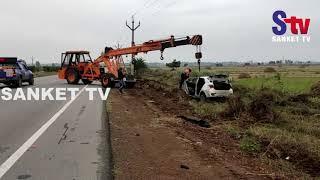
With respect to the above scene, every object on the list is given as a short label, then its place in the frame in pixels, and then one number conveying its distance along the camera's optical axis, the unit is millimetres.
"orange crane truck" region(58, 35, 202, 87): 18112
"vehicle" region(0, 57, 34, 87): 20465
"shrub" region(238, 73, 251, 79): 30173
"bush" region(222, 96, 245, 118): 10478
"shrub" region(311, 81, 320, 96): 15914
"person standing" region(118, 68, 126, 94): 19090
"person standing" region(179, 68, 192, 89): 17165
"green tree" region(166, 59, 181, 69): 69060
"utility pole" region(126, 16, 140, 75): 38043
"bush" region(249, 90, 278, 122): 9921
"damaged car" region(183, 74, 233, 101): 13622
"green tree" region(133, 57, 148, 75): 47183
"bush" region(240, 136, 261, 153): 6625
